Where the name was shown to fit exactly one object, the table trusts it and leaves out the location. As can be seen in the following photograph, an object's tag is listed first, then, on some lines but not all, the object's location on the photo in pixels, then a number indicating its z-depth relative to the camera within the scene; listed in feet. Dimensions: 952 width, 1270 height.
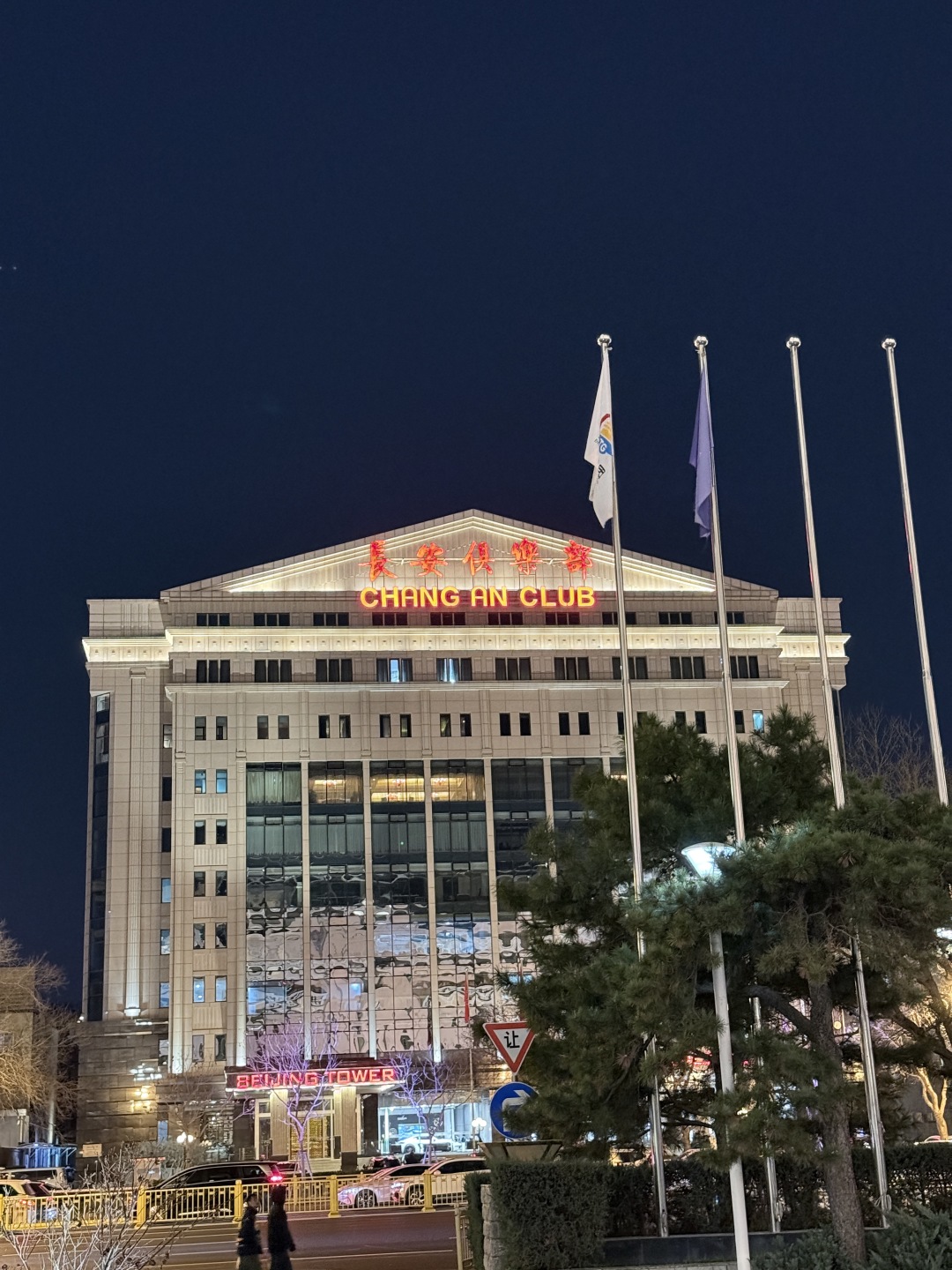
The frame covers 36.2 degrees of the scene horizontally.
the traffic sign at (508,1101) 68.28
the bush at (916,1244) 58.39
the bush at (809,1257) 60.54
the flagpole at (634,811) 69.46
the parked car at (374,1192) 140.56
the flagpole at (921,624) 78.07
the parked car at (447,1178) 142.72
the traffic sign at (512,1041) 66.33
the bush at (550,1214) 64.95
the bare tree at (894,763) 160.86
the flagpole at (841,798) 66.03
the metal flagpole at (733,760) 62.34
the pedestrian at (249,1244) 68.13
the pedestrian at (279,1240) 68.33
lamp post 62.13
